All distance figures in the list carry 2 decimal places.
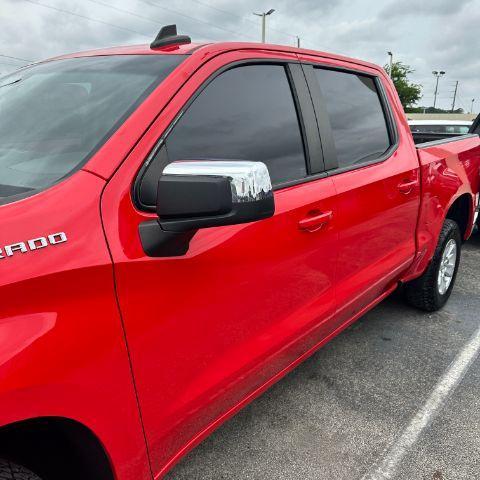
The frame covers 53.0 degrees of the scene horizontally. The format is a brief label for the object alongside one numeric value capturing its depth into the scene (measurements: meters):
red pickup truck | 1.19
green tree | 58.28
